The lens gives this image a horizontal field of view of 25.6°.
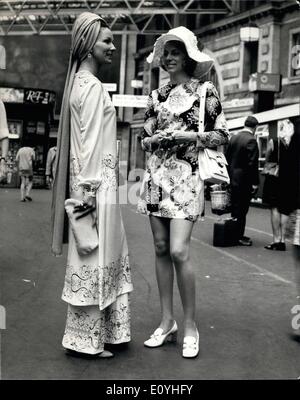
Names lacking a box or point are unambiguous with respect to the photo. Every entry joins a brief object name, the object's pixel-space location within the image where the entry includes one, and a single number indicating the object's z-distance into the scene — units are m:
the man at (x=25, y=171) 18.31
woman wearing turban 3.67
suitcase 9.34
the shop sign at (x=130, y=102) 12.32
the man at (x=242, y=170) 9.72
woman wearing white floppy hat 3.97
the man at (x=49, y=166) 20.21
